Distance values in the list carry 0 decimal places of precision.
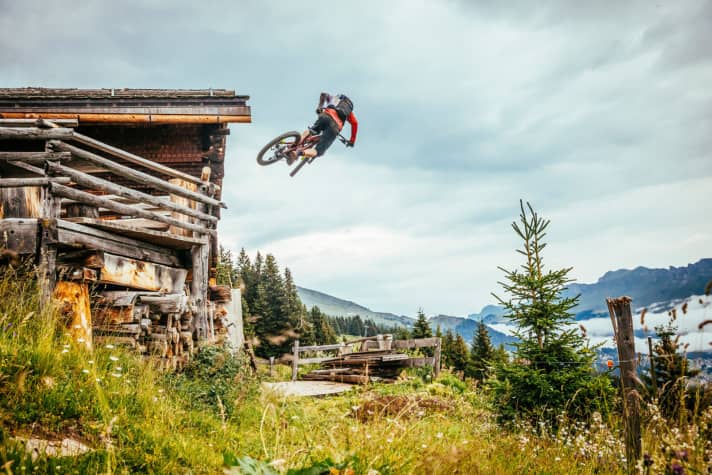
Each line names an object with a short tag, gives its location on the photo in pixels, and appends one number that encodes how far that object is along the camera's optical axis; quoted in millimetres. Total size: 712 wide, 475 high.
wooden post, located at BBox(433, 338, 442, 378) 15586
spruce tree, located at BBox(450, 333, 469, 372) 38281
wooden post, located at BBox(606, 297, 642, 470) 4059
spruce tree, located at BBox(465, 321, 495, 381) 35031
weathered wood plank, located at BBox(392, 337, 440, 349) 16322
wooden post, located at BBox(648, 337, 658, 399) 3602
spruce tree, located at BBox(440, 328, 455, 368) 38000
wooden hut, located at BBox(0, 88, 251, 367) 6004
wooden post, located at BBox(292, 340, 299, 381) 16969
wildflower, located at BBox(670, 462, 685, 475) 2373
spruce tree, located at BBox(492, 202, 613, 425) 6664
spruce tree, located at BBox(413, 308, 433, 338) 36094
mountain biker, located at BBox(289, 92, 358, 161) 10461
